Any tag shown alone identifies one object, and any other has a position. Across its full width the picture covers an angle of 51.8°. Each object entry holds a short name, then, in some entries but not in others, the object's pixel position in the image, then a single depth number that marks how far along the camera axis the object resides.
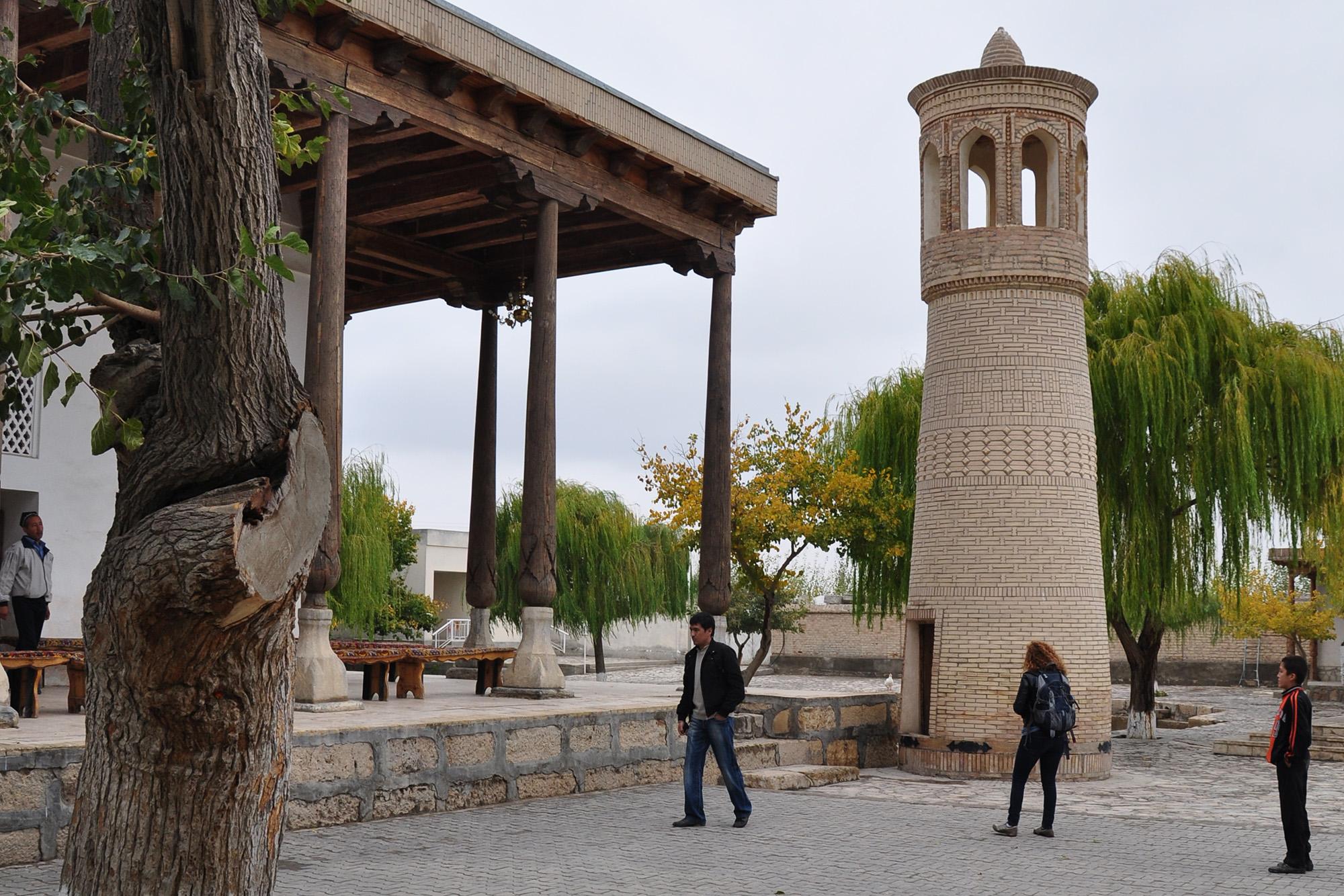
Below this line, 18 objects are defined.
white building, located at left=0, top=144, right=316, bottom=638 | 13.97
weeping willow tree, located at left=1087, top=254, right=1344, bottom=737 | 19.67
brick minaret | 15.45
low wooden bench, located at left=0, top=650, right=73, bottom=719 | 9.18
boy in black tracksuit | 8.98
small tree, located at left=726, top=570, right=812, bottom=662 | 43.75
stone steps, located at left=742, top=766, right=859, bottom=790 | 13.02
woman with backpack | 10.10
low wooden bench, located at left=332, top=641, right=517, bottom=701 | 12.46
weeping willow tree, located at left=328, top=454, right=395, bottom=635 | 29.92
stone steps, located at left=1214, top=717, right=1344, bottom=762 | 19.31
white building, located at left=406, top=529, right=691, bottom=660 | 50.47
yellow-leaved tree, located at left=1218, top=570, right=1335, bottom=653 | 40.25
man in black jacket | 10.09
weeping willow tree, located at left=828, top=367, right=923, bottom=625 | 21.70
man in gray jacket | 11.02
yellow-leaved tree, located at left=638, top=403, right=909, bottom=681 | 20.83
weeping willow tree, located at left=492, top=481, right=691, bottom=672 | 36.03
